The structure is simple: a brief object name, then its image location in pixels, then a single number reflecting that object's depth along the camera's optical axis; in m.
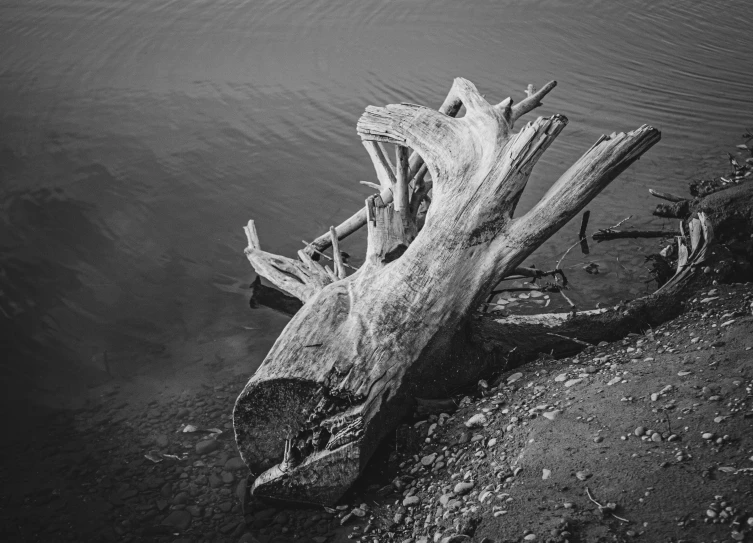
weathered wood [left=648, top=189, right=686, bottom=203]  7.79
